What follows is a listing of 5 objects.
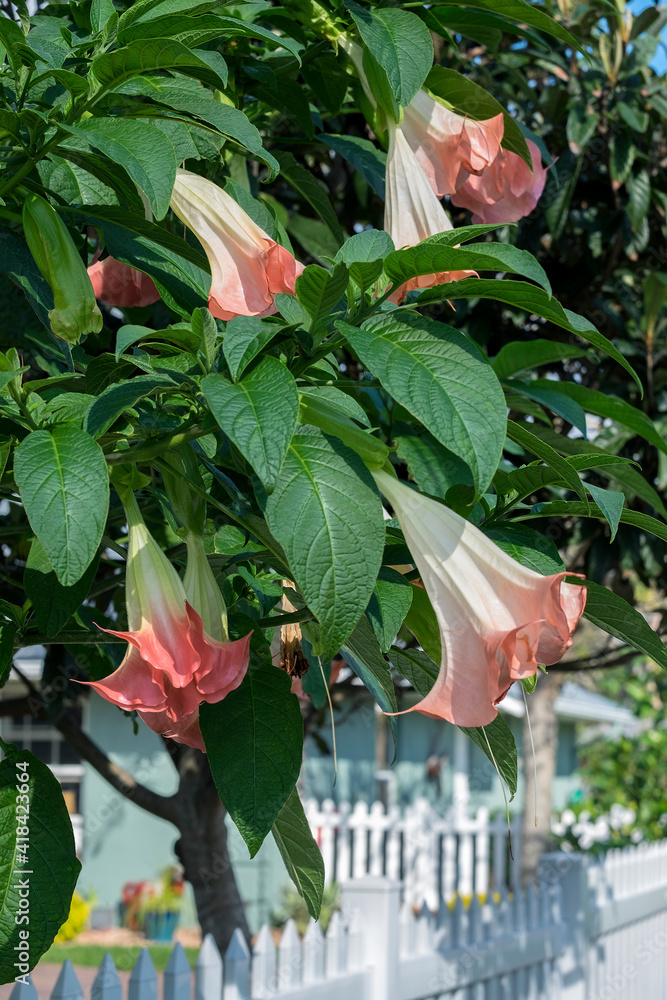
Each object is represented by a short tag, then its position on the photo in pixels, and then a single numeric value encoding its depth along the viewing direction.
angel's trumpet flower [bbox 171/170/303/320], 2.38
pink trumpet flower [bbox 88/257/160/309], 2.59
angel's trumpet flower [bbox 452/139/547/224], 2.63
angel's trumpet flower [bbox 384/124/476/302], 2.50
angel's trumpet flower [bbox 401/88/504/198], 2.57
